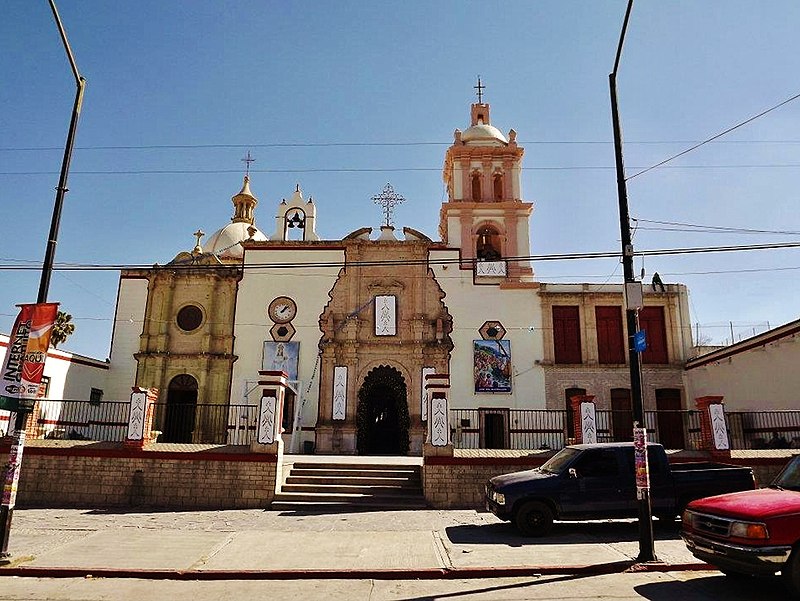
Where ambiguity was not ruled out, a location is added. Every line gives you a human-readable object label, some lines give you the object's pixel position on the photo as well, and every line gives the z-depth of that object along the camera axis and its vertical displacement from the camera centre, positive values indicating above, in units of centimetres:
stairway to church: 1425 -114
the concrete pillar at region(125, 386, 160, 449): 1478 +42
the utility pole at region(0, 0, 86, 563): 900 +248
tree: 3139 +548
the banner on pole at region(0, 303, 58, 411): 923 +121
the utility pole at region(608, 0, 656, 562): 888 +135
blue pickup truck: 1099 -76
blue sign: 944 +160
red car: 665 -97
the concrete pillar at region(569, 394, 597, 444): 1588 +61
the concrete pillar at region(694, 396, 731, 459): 1486 +44
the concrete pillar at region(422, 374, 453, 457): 1478 +63
